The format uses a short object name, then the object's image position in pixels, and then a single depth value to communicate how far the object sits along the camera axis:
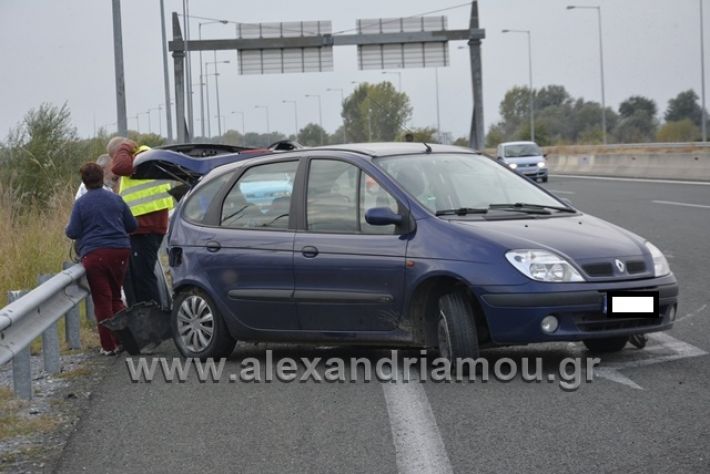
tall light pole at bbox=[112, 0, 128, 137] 24.19
